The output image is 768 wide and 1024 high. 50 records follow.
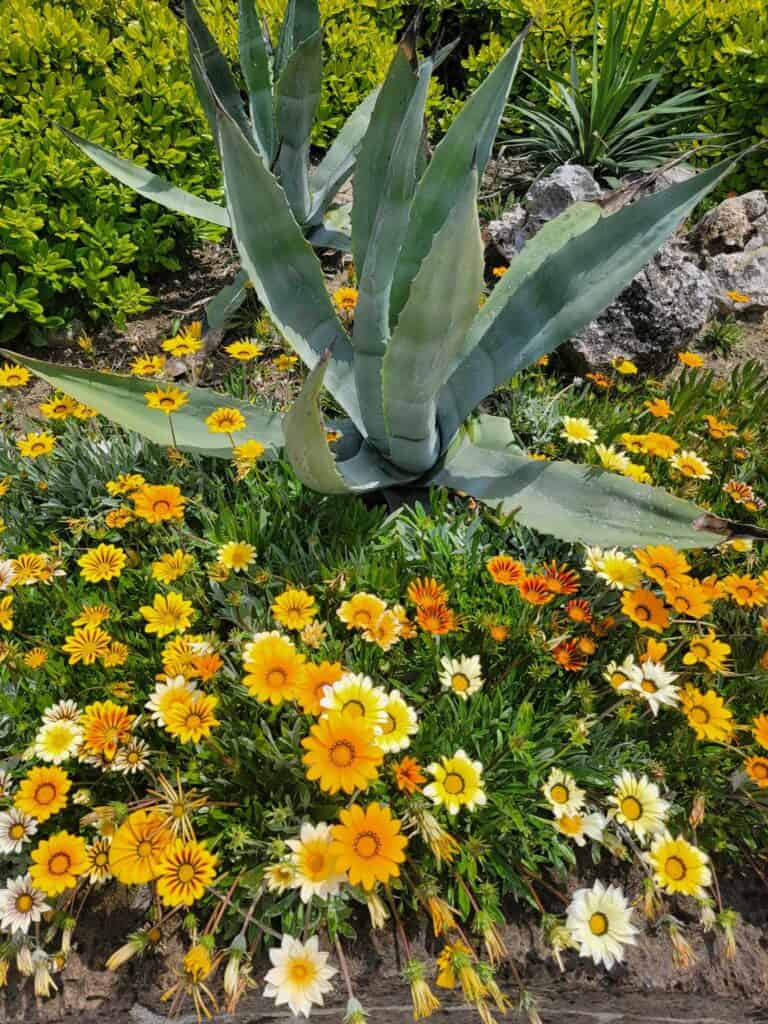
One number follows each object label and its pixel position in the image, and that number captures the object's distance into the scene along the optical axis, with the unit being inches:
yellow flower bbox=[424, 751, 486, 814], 44.8
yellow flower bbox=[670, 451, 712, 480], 68.8
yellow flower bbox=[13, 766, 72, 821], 44.3
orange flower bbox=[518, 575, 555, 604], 53.2
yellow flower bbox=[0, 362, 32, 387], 72.8
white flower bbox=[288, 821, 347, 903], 42.1
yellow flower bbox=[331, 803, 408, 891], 39.0
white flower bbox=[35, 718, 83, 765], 47.4
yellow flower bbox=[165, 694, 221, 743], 45.5
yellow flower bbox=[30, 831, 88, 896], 42.0
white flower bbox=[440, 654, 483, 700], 50.8
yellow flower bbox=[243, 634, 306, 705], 45.0
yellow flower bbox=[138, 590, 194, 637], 52.5
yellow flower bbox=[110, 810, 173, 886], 40.6
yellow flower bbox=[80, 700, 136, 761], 46.7
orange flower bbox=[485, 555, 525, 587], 55.4
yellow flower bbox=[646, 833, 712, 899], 43.0
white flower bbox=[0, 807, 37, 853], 45.5
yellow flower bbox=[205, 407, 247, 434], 63.1
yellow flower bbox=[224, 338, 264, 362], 73.9
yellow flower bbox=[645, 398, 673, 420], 74.5
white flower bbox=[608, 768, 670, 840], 46.0
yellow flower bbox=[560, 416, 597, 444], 71.1
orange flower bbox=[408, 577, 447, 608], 53.7
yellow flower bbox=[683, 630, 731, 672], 53.1
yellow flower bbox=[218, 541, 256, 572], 56.6
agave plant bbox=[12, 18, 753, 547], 56.5
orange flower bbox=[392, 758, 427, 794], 45.4
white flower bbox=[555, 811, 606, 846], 47.0
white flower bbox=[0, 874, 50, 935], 43.6
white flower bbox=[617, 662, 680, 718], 49.9
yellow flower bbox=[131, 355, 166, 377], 71.4
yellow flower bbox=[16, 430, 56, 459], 66.1
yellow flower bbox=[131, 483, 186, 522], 56.1
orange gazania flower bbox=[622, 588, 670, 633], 51.8
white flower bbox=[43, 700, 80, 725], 50.6
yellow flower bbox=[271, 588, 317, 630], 52.5
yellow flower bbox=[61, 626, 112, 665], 52.1
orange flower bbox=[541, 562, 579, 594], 55.2
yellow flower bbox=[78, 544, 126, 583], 57.0
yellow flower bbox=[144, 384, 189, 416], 60.3
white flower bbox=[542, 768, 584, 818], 47.4
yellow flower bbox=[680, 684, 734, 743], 49.8
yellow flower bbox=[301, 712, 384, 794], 40.4
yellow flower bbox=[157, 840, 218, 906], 41.1
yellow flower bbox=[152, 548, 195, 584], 55.9
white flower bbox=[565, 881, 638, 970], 41.6
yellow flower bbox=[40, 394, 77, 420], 70.0
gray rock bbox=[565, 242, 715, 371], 97.4
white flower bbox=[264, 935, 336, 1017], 39.8
